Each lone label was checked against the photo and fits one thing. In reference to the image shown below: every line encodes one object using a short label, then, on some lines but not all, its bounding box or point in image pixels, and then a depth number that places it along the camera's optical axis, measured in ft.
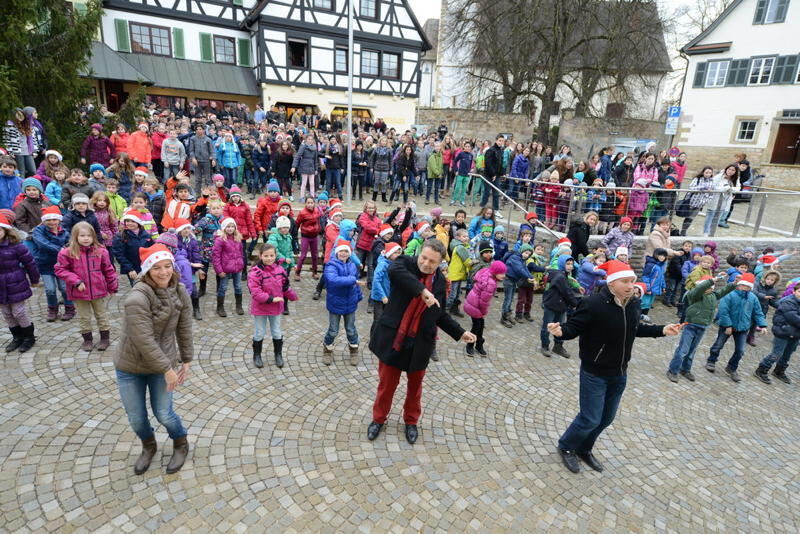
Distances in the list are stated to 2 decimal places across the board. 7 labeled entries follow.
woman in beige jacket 11.45
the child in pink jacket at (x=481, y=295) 22.34
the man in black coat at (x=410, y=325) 13.65
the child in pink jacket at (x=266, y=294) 18.66
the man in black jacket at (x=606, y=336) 13.71
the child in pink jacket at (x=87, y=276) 18.52
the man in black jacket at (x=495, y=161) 43.68
